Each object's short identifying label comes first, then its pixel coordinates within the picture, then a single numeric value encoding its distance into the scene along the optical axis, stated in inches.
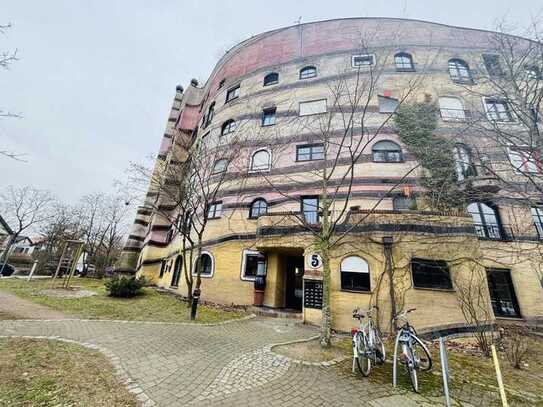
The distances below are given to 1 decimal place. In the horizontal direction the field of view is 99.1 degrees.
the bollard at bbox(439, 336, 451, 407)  149.1
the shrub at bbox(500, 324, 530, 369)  267.4
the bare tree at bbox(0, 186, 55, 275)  1037.2
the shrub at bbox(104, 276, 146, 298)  527.8
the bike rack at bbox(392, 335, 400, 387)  189.9
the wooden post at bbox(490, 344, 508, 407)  133.2
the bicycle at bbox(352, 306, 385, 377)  208.7
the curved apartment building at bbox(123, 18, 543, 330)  386.0
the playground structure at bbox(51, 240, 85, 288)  667.9
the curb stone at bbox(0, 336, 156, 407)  148.9
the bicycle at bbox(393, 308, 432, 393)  184.9
